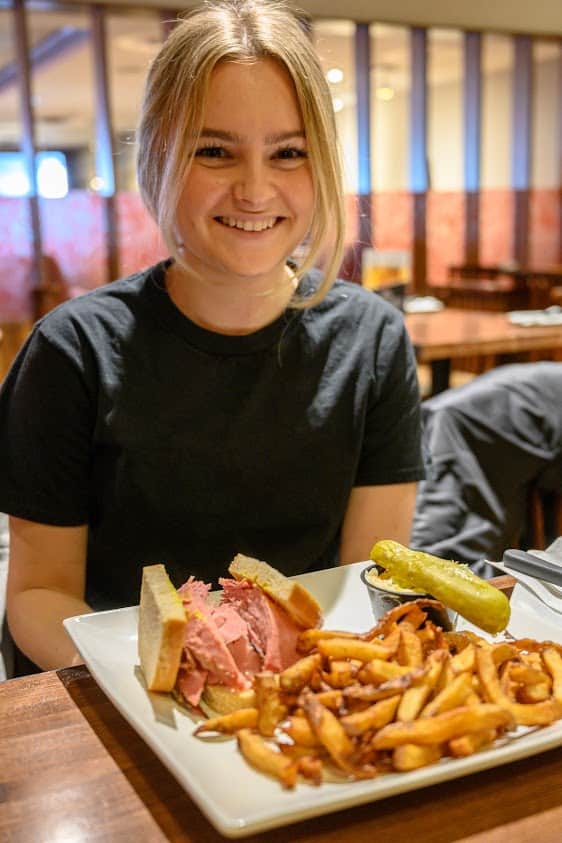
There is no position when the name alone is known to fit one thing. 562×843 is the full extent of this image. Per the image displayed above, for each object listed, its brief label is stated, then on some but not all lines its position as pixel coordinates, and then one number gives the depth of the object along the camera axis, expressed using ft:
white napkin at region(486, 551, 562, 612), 3.82
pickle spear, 3.29
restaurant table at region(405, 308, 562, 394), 13.61
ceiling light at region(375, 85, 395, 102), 41.93
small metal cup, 3.36
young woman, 4.76
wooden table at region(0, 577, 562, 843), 2.50
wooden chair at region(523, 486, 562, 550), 7.67
